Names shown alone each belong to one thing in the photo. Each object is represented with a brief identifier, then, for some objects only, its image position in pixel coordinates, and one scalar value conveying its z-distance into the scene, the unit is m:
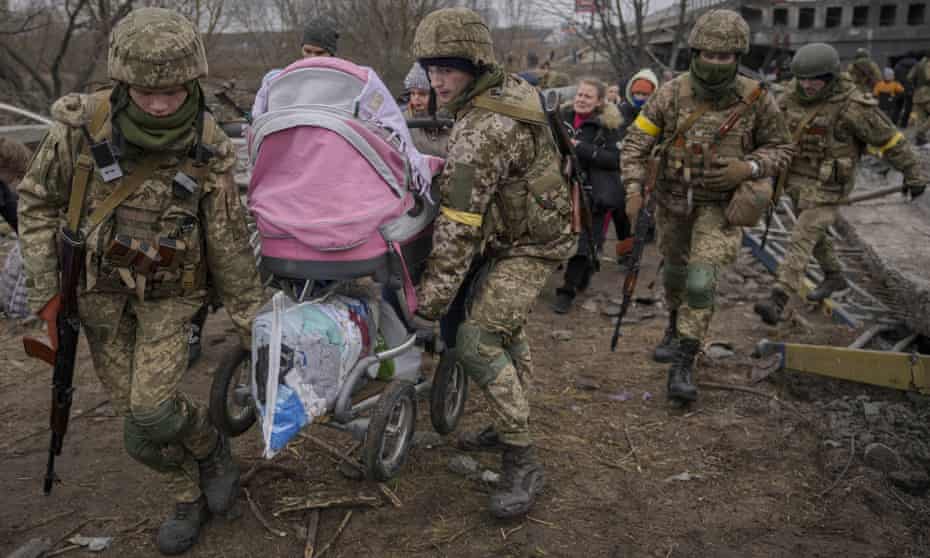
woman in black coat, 7.30
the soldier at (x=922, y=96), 16.80
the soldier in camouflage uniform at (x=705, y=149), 4.82
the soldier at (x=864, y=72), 11.84
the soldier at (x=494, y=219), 3.40
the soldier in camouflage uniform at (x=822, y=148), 6.50
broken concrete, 5.29
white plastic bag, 2.96
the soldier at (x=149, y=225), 2.96
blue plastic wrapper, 2.94
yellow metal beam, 4.56
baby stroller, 3.06
